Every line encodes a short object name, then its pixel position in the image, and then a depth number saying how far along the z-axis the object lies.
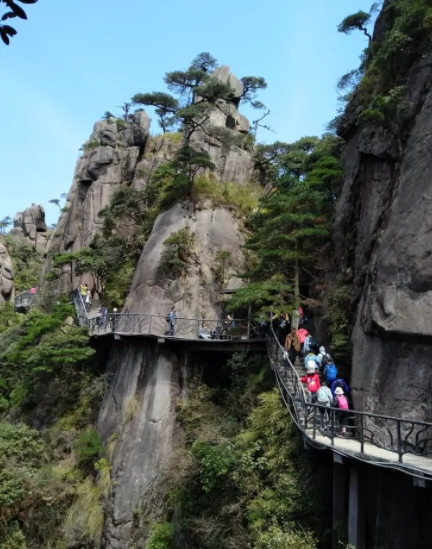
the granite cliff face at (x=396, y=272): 11.69
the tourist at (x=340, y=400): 12.73
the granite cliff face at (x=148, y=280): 18.30
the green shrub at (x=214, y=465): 14.52
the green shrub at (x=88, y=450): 19.35
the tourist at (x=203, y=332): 20.35
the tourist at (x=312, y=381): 13.26
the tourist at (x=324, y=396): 12.46
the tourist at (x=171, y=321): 20.41
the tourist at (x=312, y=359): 14.26
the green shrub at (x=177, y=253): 22.92
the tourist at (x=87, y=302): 26.88
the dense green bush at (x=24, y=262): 48.94
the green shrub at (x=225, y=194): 26.45
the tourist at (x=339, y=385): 13.53
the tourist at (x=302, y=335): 17.09
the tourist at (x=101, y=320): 22.17
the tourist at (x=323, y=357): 14.91
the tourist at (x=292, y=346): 16.53
